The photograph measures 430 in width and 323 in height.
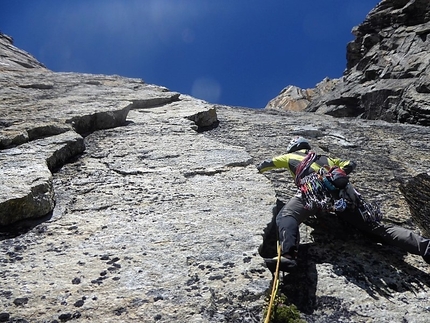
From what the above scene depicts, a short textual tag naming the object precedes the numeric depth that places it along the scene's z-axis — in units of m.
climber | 4.33
